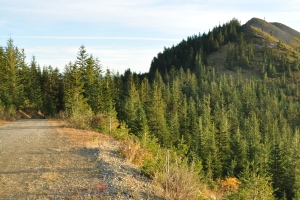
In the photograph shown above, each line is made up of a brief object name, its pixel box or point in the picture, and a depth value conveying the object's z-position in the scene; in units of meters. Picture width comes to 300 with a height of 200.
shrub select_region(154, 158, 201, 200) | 6.43
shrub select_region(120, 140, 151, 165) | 10.31
